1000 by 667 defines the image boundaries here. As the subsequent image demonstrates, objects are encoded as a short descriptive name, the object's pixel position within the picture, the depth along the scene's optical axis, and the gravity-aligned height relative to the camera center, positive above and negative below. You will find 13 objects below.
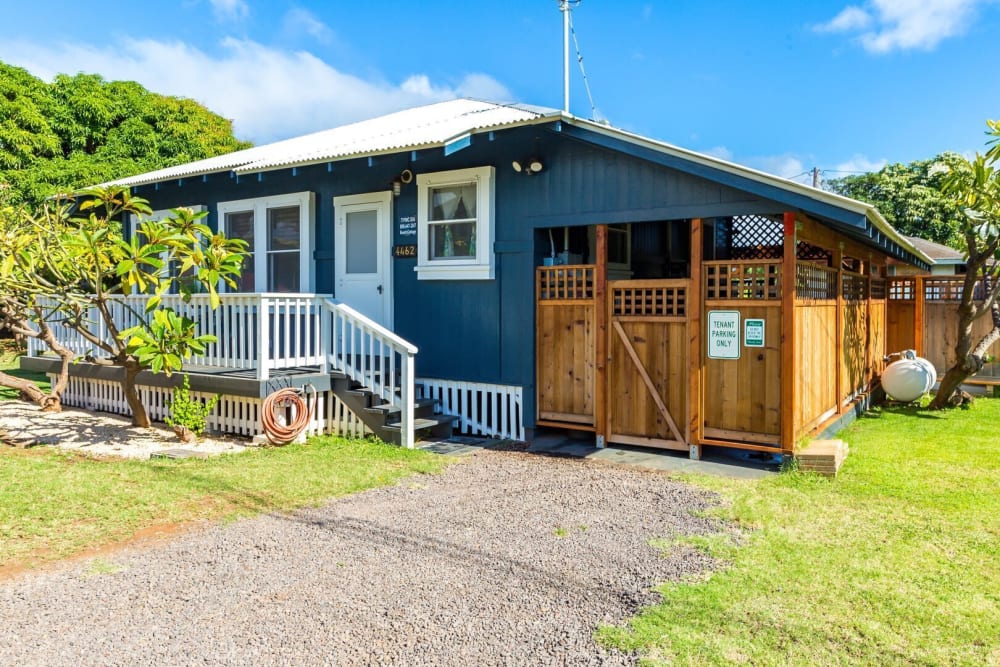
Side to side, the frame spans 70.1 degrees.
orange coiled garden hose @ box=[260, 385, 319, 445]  7.53 -1.00
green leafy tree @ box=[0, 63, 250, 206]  19.86 +5.89
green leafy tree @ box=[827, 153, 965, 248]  29.06 +5.03
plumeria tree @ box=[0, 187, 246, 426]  6.94 +0.58
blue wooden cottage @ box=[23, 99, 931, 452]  6.77 +0.40
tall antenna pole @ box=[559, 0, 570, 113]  8.22 +3.28
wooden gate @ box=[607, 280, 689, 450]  7.11 -0.39
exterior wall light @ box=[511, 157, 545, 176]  7.82 +1.76
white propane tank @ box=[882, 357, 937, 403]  10.43 -0.79
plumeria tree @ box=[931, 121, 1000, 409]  8.93 +1.16
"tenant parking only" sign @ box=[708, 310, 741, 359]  6.77 -0.09
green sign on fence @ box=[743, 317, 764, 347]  6.66 -0.07
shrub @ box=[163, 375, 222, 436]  7.80 -0.96
